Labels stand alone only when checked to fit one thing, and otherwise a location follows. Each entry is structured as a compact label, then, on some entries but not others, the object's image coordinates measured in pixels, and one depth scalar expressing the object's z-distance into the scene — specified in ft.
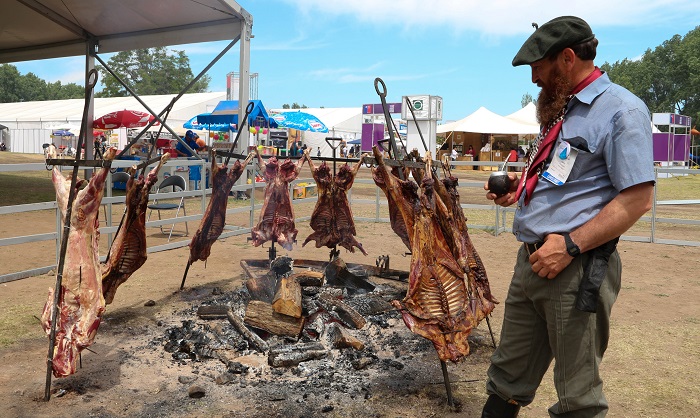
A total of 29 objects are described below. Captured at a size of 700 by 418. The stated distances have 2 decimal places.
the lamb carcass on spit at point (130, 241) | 15.10
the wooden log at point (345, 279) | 21.12
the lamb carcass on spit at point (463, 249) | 13.10
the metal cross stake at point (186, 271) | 19.19
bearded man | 7.73
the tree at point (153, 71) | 219.20
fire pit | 13.47
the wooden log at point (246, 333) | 15.65
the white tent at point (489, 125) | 98.32
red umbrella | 62.23
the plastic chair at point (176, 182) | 34.22
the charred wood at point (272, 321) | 16.33
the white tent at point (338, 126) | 134.21
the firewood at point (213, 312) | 17.81
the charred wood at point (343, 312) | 17.38
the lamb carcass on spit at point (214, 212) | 19.76
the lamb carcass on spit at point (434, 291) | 12.61
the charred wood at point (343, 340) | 15.67
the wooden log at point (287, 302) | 16.28
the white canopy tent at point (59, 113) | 119.14
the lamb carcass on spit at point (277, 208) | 21.45
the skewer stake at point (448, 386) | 12.63
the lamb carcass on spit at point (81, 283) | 12.84
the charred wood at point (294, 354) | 14.67
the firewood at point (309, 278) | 20.10
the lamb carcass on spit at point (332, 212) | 21.30
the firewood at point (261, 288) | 18.84
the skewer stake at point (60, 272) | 12.46
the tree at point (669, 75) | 181.16
